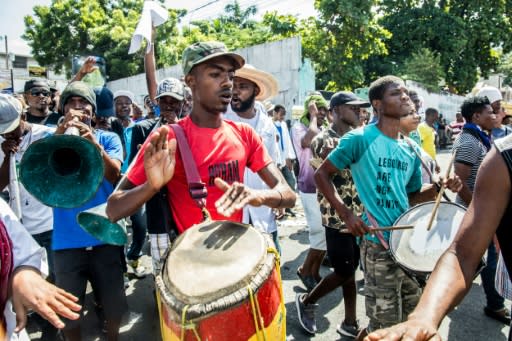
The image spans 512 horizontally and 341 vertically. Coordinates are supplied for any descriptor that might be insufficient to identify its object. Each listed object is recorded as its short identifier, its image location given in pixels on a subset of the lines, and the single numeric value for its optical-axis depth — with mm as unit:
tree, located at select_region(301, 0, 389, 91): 17219
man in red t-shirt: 2035
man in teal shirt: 2787
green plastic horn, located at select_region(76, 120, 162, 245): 2350
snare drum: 2672
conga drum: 1527
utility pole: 37119
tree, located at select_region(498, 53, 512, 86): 34312
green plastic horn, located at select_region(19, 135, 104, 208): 2496
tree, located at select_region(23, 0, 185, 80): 24547
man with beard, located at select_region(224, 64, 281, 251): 3832
